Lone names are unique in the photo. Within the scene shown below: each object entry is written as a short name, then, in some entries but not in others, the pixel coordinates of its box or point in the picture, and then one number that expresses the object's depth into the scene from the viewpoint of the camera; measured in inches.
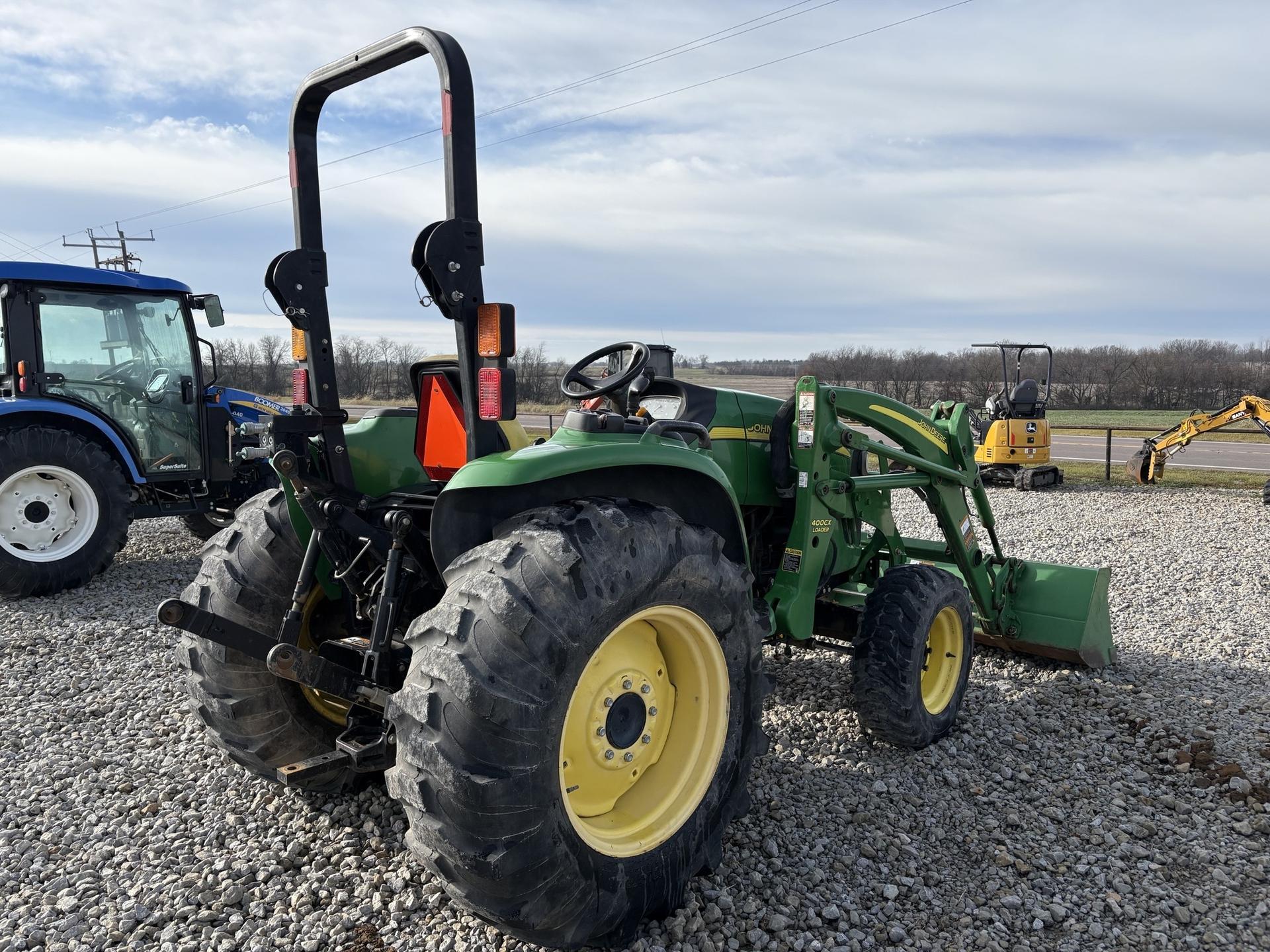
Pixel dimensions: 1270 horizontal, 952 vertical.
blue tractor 277.7
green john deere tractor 86.7
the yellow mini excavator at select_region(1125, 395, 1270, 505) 496.4
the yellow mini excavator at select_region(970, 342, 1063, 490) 566.9
